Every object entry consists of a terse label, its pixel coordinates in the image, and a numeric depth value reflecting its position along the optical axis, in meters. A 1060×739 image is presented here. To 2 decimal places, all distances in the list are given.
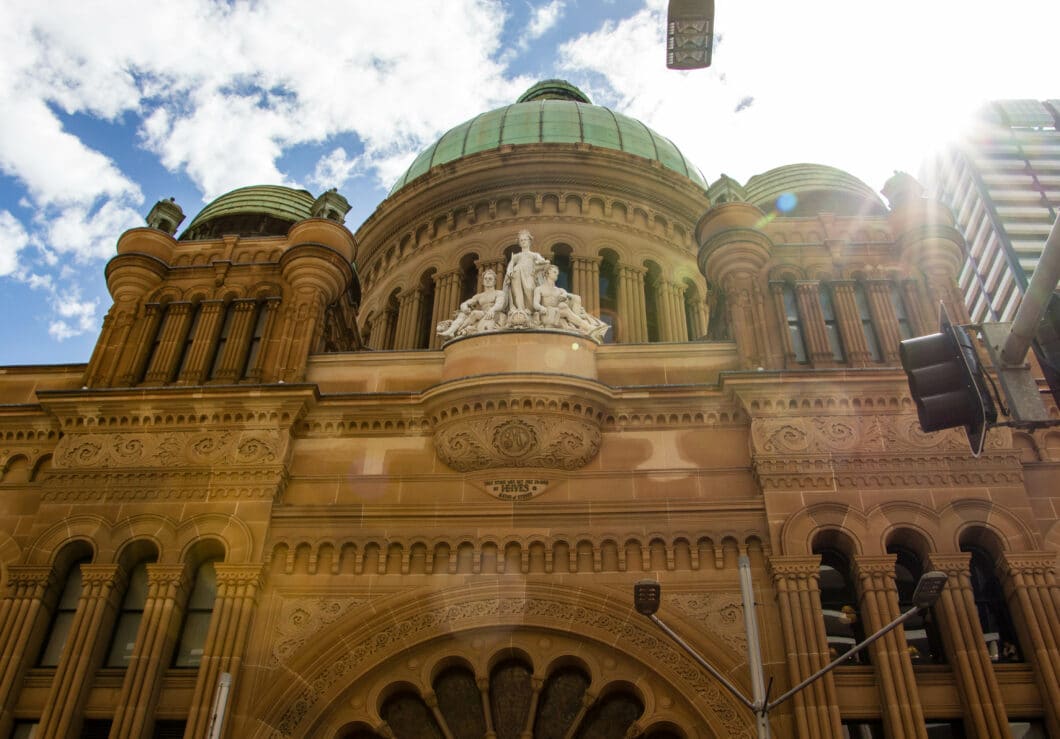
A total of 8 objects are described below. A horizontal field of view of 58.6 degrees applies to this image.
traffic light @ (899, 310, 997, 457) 8.90
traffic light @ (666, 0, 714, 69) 20.66
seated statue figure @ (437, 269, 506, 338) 23.77
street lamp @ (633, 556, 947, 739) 13.56
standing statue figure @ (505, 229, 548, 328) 23.62
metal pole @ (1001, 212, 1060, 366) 8.55
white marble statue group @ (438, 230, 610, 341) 23.62
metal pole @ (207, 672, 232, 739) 16.08
